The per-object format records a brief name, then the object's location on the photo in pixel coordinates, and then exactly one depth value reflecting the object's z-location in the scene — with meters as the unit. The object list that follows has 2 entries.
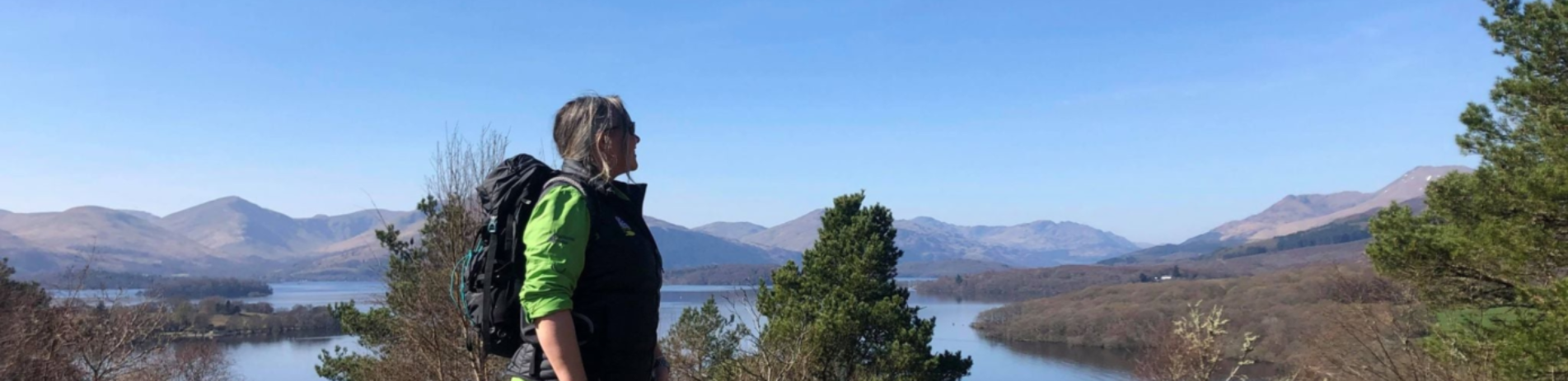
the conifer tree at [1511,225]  7.90
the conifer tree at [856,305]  16.73
